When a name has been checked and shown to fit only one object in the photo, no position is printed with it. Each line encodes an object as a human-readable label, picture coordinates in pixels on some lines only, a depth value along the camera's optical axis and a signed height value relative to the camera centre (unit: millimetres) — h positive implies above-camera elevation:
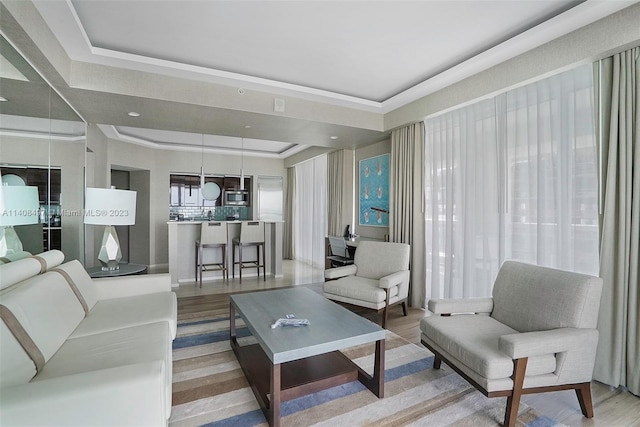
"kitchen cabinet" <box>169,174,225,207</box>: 7195 +404
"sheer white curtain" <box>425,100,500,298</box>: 3191 +96
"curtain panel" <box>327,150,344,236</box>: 5781 +355
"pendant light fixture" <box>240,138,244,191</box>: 7480 +1200
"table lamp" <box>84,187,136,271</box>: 3076 -72
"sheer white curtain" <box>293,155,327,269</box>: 6637 -77
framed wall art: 4789 +296
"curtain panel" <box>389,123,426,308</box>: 3963 +163
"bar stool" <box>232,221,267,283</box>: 5402 -547
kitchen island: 4984 -766
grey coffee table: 1751 -829
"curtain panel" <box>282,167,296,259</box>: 7980 -153
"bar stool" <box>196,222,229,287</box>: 5062 -565
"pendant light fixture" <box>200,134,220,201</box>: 6221 +332
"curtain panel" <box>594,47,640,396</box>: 2100 -95
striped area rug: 1784 -1220
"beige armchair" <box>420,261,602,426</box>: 1678 -807
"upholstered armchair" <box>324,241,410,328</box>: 3164 -806
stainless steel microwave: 6957 +200
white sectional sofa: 1128 -724
